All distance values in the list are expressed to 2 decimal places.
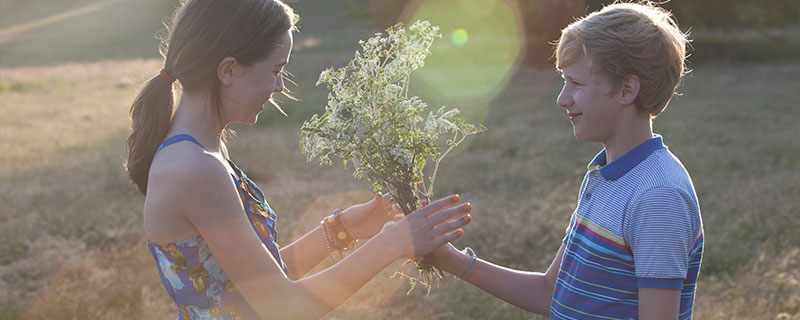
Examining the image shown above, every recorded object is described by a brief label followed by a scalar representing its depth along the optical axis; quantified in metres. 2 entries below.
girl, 2.00
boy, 1.83
